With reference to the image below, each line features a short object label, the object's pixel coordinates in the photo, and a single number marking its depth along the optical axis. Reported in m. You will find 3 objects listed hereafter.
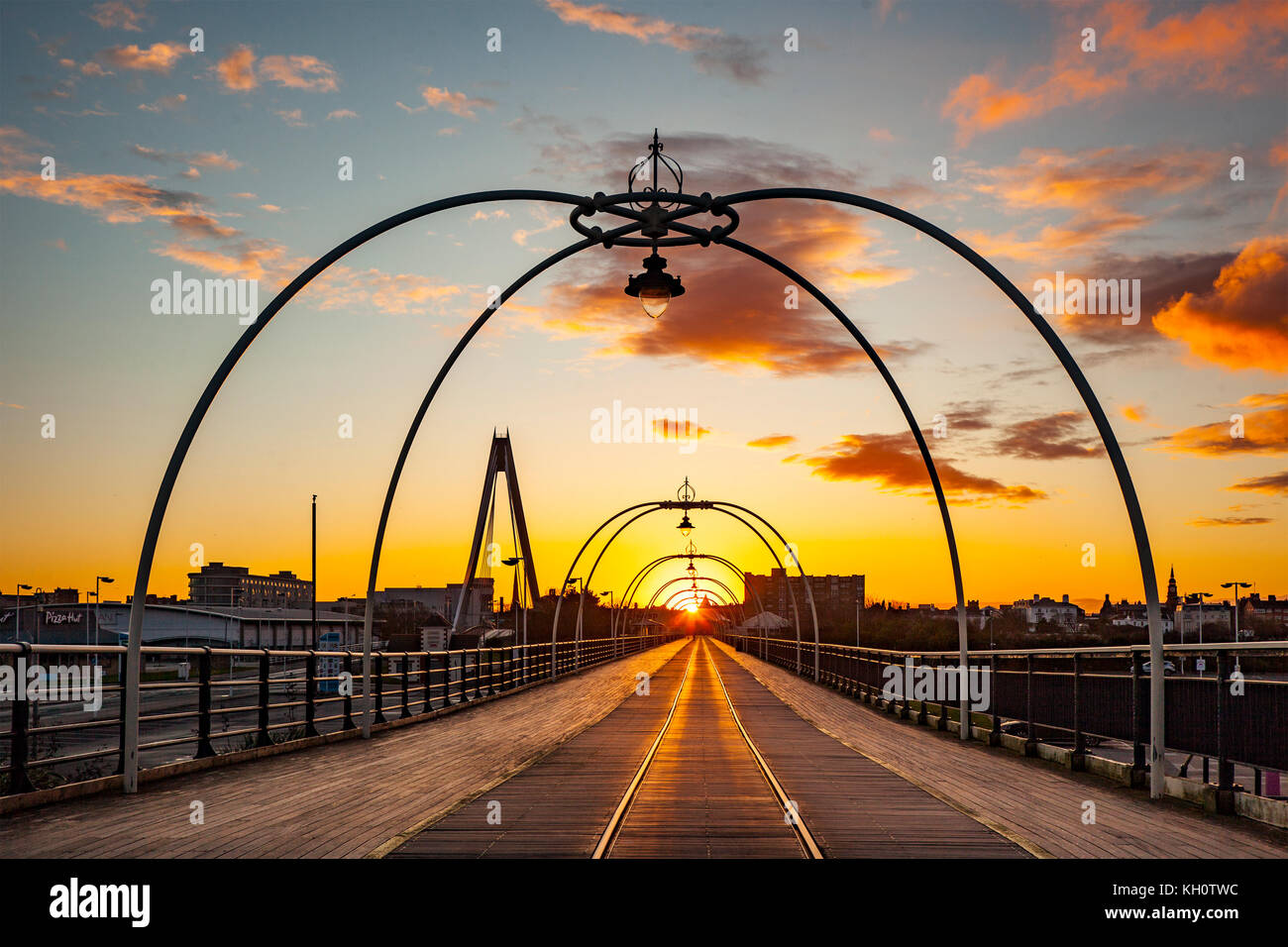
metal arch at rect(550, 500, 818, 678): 40.77
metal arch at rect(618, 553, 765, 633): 66.81
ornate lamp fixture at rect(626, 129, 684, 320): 12.27
